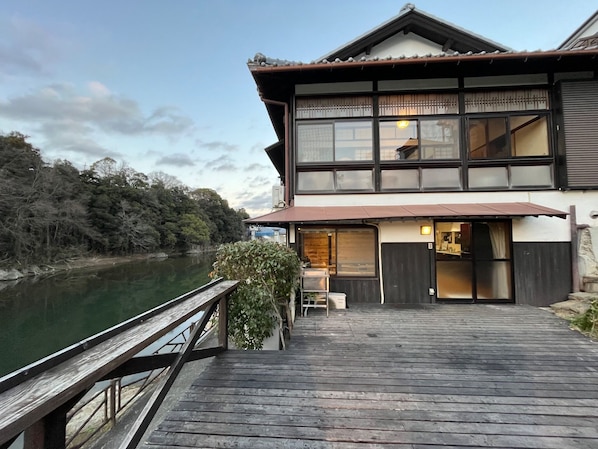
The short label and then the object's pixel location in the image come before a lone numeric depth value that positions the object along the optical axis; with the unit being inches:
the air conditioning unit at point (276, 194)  322.6
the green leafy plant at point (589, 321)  137.8
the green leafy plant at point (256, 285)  131.6
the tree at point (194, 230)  1533.0
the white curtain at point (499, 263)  204.1
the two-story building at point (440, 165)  199.3
